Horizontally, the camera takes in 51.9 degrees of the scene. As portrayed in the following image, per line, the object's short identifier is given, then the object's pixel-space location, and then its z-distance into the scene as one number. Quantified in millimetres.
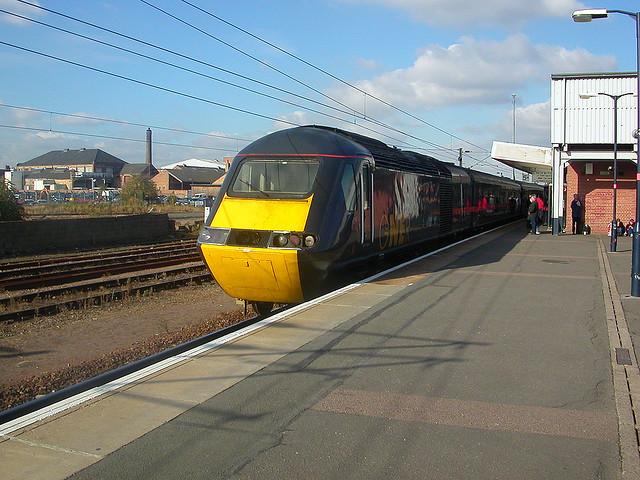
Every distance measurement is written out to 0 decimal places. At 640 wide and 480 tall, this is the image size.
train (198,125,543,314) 9992
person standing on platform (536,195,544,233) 27070
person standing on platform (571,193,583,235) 26828
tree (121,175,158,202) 66875
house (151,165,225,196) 114562
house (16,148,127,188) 131125
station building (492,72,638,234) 26797
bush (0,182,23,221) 29969
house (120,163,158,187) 124912
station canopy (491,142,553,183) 33125
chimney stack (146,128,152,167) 124906
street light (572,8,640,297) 10938
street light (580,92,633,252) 19328
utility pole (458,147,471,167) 64056
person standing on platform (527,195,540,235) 26438
